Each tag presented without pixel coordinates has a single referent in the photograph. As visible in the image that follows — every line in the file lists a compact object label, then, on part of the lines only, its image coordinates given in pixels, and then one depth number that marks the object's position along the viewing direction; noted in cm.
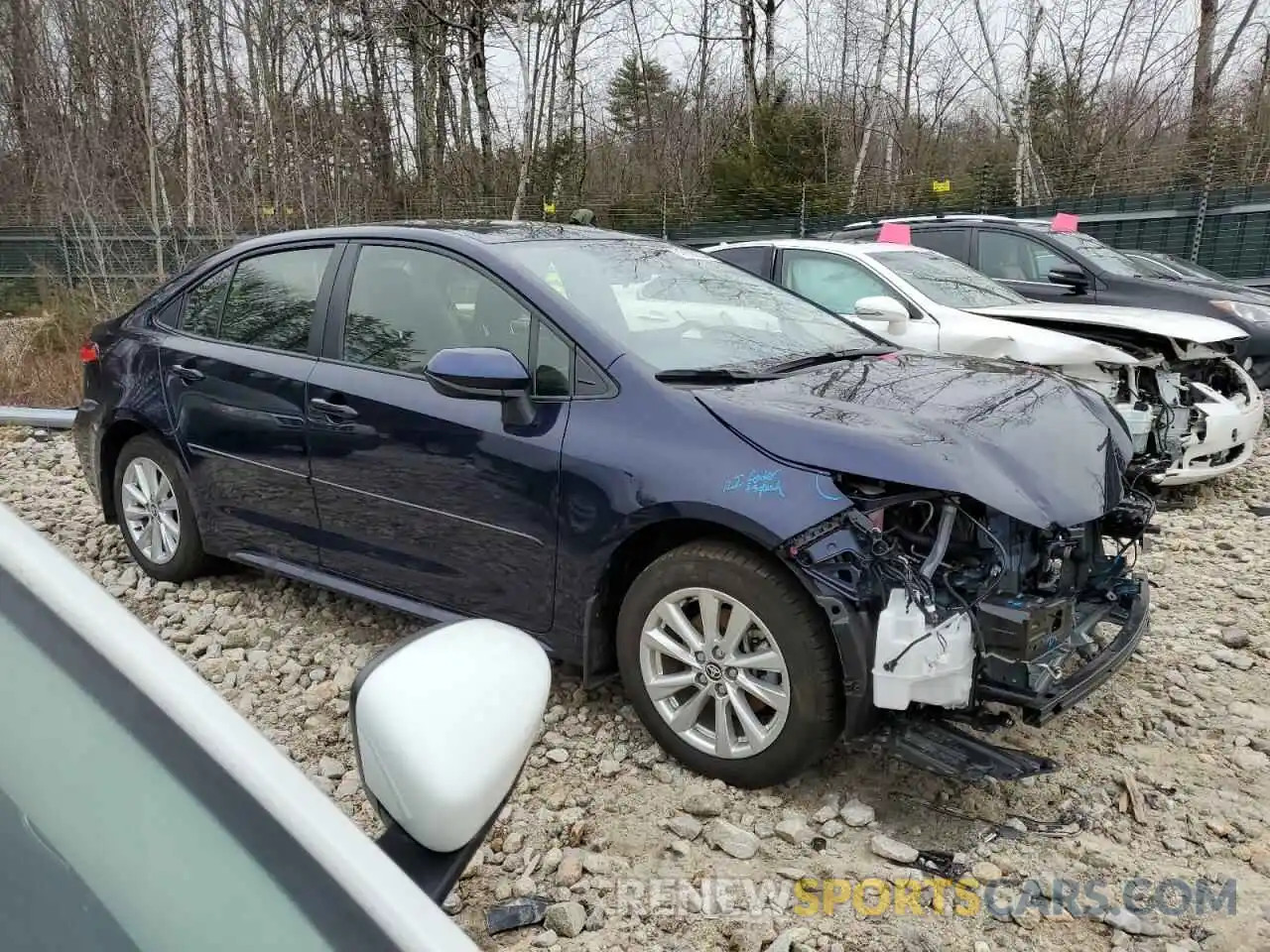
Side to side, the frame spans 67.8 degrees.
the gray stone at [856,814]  267
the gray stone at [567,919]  232
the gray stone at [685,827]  263
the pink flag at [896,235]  764
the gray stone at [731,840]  255
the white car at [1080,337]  534
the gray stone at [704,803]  270
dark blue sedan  248
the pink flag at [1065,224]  854
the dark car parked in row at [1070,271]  776
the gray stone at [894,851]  251
